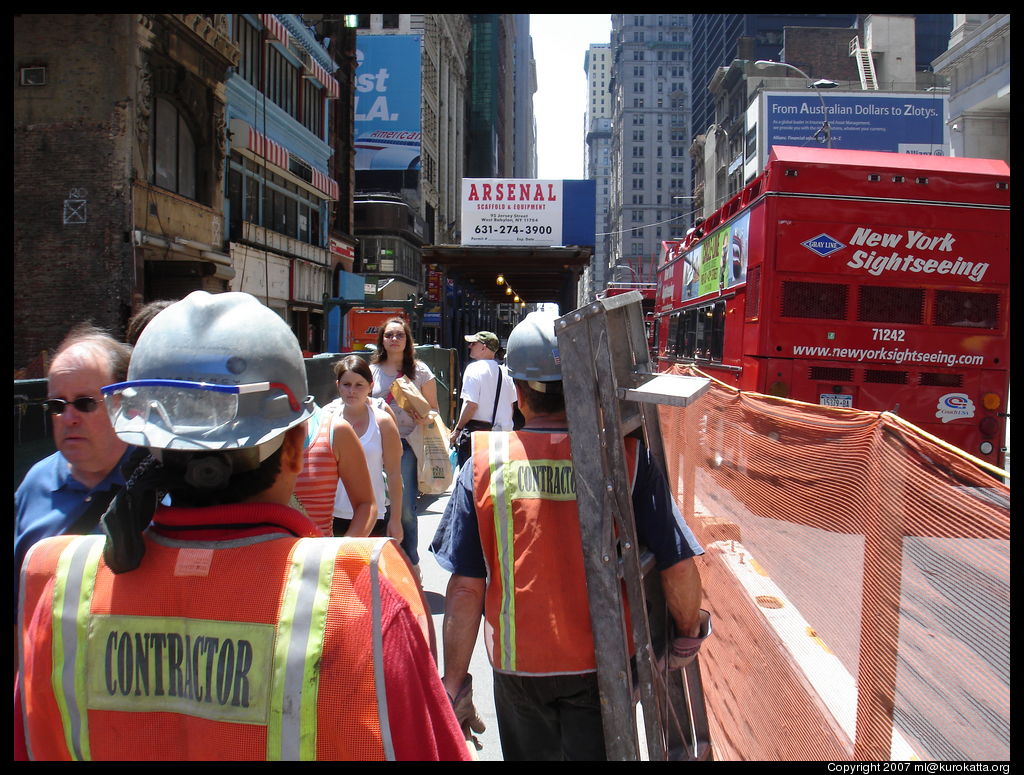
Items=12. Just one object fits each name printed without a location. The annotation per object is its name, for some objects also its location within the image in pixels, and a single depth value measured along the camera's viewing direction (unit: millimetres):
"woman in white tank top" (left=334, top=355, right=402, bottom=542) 4707
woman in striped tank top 3453
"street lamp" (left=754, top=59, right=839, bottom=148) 39603
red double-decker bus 9367
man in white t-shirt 7293
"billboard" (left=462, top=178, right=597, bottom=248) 20328
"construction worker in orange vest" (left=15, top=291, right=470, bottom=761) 1422
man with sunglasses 2426
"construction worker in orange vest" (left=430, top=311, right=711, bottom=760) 2494
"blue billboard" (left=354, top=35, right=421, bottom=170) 53844
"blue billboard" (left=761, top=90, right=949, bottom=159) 39906
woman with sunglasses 6312
